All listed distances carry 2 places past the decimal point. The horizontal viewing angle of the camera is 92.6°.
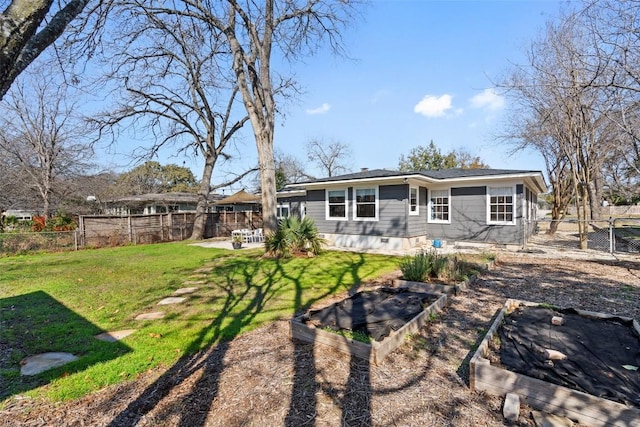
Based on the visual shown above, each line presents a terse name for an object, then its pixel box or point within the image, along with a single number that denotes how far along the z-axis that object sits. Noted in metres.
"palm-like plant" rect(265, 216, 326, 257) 9.44
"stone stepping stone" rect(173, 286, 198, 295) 5.63
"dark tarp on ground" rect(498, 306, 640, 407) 2.30
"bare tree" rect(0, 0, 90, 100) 1.56
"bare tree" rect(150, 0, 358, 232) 9.96
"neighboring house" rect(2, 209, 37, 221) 28.47
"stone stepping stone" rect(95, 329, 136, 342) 3.60
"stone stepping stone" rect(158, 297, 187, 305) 5.06
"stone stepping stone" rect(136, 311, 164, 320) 4.32
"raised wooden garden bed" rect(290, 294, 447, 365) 2.93
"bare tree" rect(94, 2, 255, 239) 12.62
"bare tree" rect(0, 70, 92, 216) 15.46
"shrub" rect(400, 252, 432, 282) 5.80
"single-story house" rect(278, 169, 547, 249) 10.46
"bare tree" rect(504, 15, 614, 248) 8.41
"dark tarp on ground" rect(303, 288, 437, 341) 3.50
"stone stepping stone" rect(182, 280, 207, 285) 6.40
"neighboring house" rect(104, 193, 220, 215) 22.45
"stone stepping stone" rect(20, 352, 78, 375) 2.89
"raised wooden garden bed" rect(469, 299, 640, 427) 1.97
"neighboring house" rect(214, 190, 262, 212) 18.62
